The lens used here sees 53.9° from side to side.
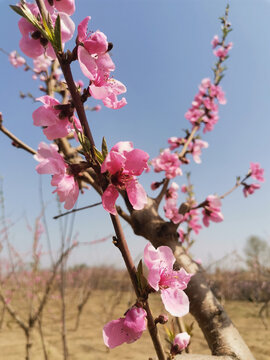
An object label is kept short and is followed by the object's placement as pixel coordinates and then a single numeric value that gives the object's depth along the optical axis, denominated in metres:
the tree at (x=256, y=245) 27.88
